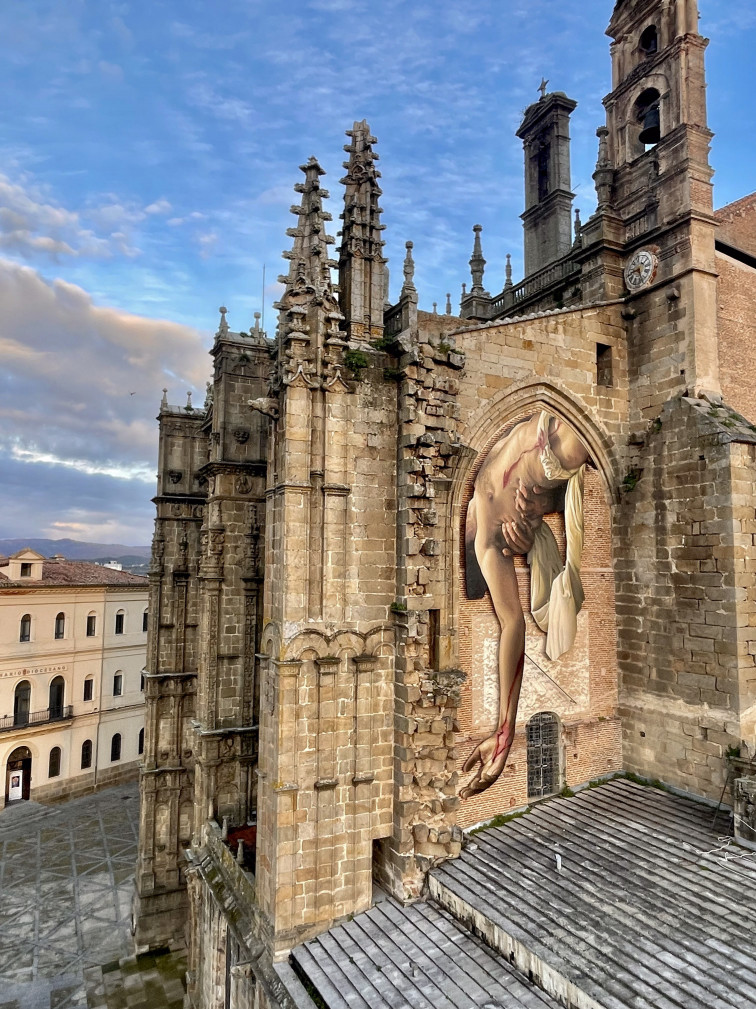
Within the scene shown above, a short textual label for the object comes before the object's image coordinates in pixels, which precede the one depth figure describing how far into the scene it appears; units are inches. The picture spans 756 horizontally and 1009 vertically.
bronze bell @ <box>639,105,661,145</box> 629.3
